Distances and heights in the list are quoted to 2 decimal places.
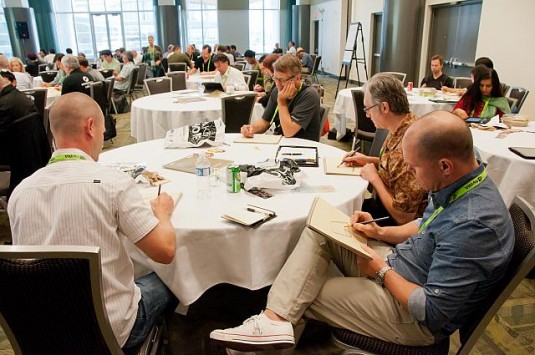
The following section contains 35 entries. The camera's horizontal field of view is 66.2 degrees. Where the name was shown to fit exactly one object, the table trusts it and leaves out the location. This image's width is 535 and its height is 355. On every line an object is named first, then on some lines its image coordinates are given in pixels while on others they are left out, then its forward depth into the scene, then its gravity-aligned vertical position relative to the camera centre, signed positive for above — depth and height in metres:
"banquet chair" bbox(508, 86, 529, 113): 4.43 -0.54
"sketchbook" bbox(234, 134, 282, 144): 2.84 -0.62
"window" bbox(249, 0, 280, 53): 16.84 +0.86
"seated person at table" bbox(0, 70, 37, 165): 3.09 -0.44
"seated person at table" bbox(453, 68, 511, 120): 3.99 -0.50
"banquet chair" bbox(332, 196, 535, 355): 1.18 -0.75
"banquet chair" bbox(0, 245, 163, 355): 1.02 -0.65
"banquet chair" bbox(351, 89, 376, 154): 4.30 -0.80
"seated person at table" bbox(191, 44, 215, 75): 8.77 -0.34
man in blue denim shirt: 1.20 -0.74
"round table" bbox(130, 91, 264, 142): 4.20 -0.67
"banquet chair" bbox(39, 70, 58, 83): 8.05 -0.52
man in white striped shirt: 1.20 -0.47
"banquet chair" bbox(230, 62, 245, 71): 9.08 -0.41
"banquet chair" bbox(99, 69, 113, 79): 8.34 -0.50
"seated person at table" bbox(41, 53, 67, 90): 7.04 -0.56
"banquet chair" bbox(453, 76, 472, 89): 6.16 -0.55
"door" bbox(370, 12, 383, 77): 11.03 +0.16
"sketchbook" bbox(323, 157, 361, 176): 2.19 -0.64
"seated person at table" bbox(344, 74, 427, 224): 1.88 -0.53
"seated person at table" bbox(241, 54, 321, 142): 2.96 -0.38
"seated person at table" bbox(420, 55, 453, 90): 6.19 -0.47
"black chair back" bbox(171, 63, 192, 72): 8.99 -0.40
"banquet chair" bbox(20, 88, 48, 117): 4.18 -0.48
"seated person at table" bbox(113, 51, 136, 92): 8.15 -0.60
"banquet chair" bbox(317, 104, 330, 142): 3.32 -0.53
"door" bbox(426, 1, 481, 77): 7.50 +0.18
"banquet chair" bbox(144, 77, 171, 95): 5.68 -0.51
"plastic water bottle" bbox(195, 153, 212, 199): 1.90 -0.64
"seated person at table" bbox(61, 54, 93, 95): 5.32 -0.40
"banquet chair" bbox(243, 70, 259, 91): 6.31 -0.49
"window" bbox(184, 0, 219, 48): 16.41 +0.96
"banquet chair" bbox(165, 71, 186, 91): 6.68 -0.52
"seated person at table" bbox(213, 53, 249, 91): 5.71 -0.39
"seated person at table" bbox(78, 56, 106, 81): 6.95 -0.35
